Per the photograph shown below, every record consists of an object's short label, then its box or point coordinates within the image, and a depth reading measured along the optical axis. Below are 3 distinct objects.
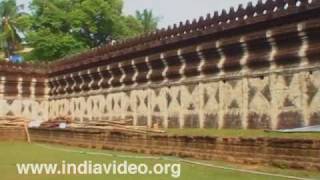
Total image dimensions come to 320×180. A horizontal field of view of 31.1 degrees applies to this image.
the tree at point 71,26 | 42.34
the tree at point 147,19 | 57.70
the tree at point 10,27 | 52.03
